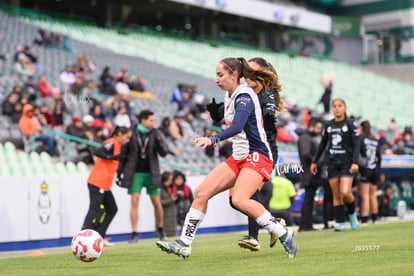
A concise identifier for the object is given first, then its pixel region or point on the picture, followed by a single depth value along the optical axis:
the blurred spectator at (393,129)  33.88
